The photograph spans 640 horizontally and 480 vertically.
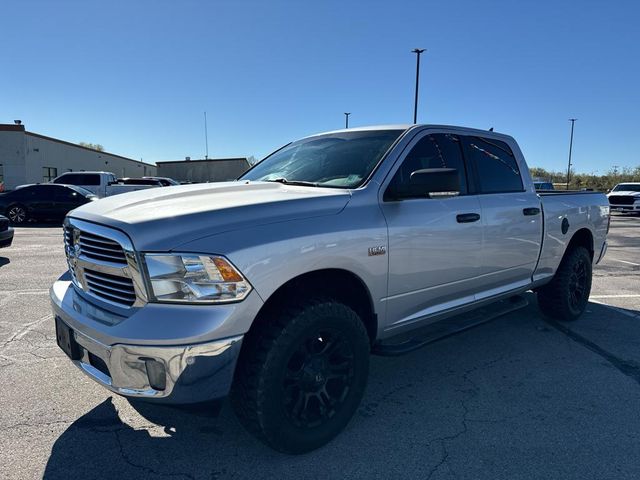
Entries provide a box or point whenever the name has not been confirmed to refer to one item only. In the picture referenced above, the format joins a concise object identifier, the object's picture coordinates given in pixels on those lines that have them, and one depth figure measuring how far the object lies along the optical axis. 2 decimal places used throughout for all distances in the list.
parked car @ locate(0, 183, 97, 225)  15.72
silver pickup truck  2.22
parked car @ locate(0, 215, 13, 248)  8.81
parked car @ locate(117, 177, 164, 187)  22.86
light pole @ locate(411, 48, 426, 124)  23.60
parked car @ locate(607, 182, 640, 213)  23.34
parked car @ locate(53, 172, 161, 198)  19.31
